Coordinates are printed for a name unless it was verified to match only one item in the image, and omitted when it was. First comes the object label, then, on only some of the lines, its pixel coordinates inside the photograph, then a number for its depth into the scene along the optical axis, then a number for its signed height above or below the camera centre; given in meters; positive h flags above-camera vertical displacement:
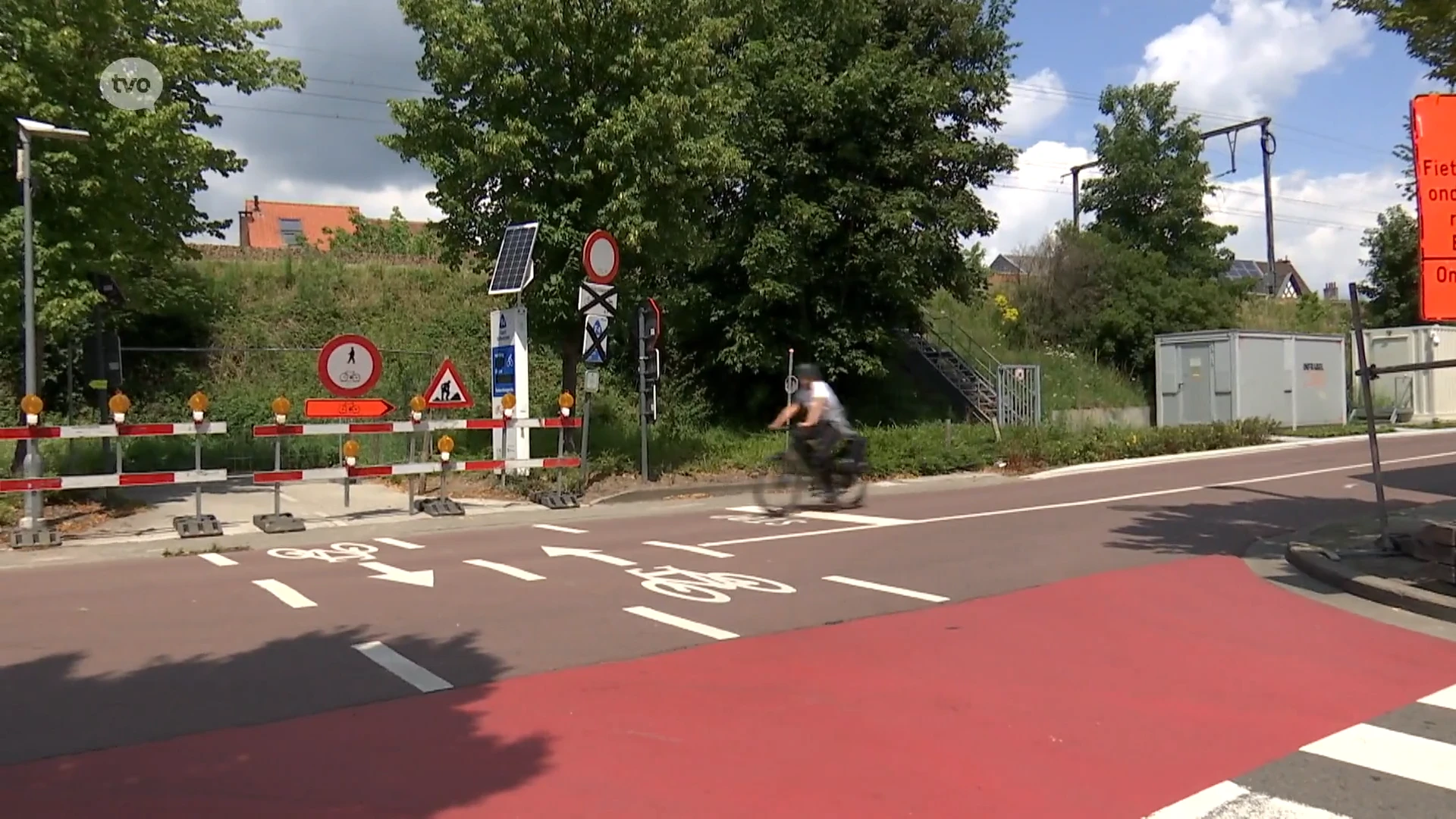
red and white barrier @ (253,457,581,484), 13.31 -0.51
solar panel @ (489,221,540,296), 16.36 +2.51
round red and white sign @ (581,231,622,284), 15.60 +2.43
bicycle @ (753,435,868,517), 14.70 -0.76
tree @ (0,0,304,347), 13.87 +3.79
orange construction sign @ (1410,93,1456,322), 8.29 +1.63
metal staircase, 29.97 +1.47
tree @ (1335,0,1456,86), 9.29 +3.33
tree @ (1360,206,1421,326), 43.75 +5.78
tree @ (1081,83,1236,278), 36.97 +7.98
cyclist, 14.19 +0.01
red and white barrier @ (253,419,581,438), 13.48 +0.04
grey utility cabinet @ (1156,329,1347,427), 30.25 +1.07
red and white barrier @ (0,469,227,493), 12.05 -0.51
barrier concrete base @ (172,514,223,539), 12.82 -1.08
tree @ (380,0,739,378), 16.47 +4.66
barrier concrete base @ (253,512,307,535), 13.29 -1.10
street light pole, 12.34 +1.71
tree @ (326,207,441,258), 36.97 +7.77
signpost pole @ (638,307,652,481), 16.89 +0.94
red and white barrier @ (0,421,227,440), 11.89 +0.05
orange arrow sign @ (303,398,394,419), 14.13 +0.31
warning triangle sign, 15.50 +0.55
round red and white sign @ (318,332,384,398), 13.84 +0.84
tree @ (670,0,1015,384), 23.88 +5.24
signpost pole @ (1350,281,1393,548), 9.77 +0.00
